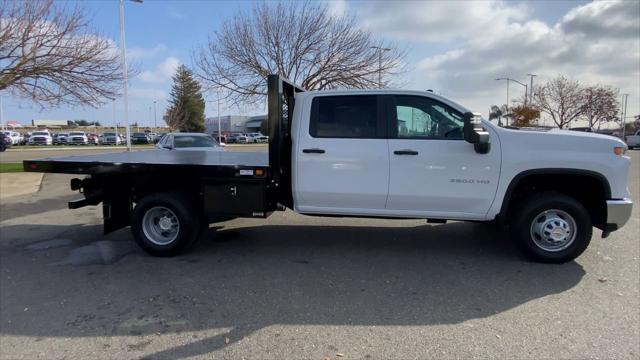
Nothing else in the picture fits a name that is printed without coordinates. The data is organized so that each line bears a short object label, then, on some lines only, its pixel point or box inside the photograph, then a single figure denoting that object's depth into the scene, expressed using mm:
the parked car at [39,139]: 53969
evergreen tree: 65562
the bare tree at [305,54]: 15602
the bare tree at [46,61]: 11859
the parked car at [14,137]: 50125
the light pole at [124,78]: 18055
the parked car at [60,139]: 57969
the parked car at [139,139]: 58406
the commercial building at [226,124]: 84081
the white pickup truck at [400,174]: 5055
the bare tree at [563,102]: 52594
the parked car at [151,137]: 62484
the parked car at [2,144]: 35625
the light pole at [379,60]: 16188
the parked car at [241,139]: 67781
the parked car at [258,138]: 72031
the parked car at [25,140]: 55344
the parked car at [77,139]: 57475
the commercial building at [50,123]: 126050
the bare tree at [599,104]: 53562
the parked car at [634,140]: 44312
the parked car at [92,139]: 61103
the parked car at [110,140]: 59744
